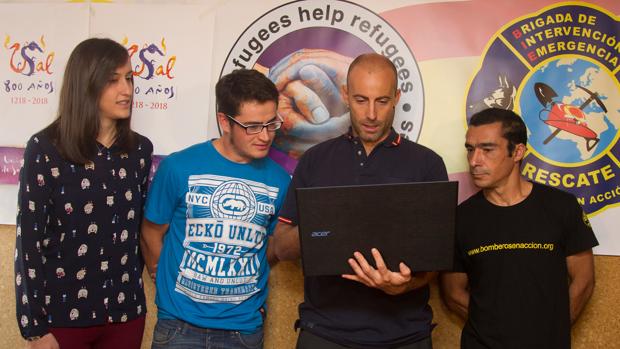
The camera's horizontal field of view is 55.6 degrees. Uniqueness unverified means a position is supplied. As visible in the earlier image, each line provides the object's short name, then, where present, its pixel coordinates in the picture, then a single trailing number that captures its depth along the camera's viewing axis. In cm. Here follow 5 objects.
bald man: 177
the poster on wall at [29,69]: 244
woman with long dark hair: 178
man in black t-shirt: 191
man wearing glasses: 191
